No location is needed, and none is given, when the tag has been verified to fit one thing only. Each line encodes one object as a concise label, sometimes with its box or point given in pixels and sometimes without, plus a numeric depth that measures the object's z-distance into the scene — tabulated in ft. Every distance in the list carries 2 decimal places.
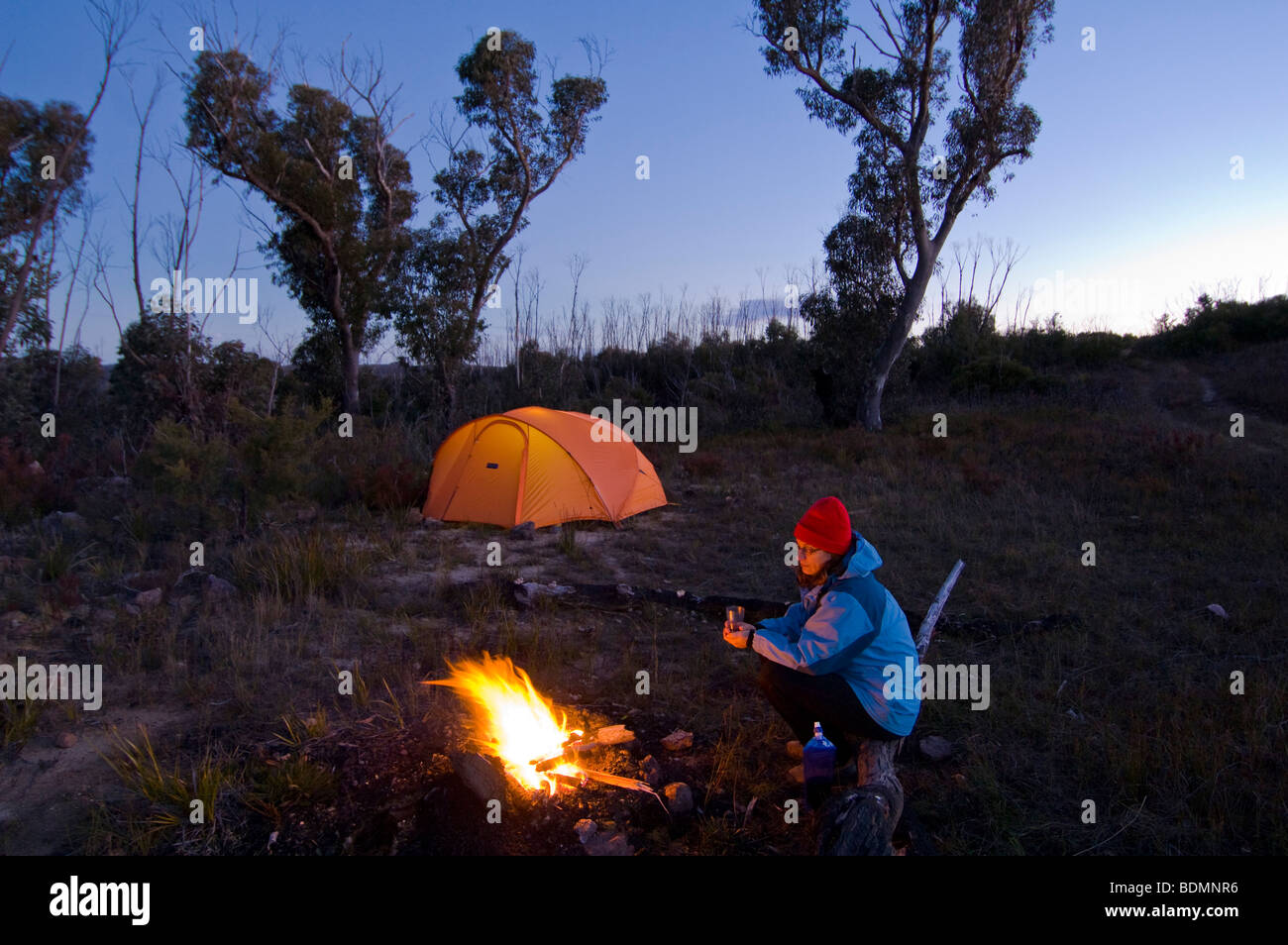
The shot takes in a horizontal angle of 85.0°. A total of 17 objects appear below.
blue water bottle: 9.82
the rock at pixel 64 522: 24.31
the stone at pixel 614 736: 11.67
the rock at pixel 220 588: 18.35
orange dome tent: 27.71
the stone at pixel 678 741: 11.68
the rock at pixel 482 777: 9.68
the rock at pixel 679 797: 9.78
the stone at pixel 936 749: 11.66
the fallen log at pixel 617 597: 18.54
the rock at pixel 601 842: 9.12
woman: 9.70
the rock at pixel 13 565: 19.95
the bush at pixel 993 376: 61.05
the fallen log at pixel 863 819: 8.28
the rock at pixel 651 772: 10.53
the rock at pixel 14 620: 16.42
